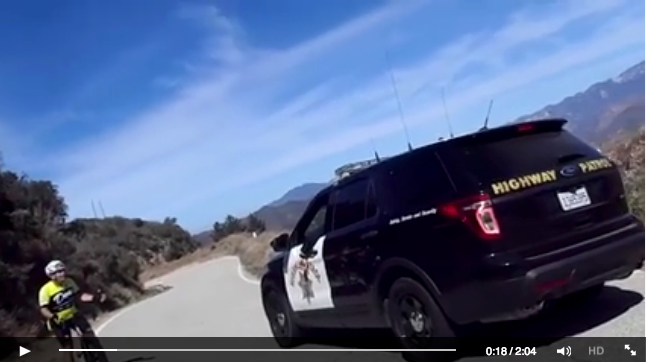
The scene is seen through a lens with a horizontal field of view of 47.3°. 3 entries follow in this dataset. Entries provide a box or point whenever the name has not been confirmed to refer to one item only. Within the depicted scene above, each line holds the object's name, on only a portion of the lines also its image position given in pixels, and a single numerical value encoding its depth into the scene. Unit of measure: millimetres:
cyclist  8414
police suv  5270
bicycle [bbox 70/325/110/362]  8586
